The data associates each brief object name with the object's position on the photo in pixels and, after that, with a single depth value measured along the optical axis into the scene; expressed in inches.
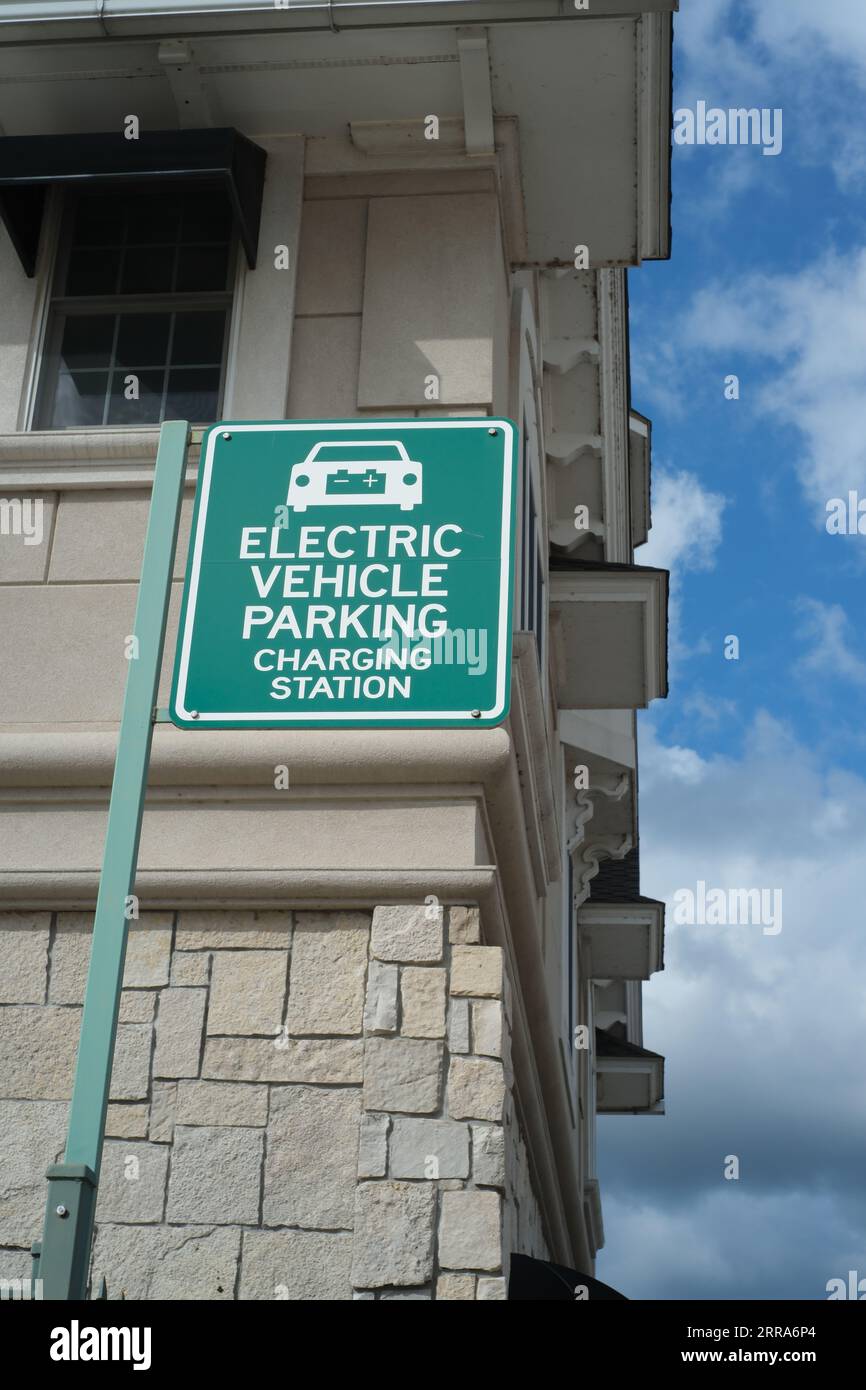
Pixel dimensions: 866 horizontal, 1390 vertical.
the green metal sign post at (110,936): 111.3
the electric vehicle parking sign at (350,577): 137.2
